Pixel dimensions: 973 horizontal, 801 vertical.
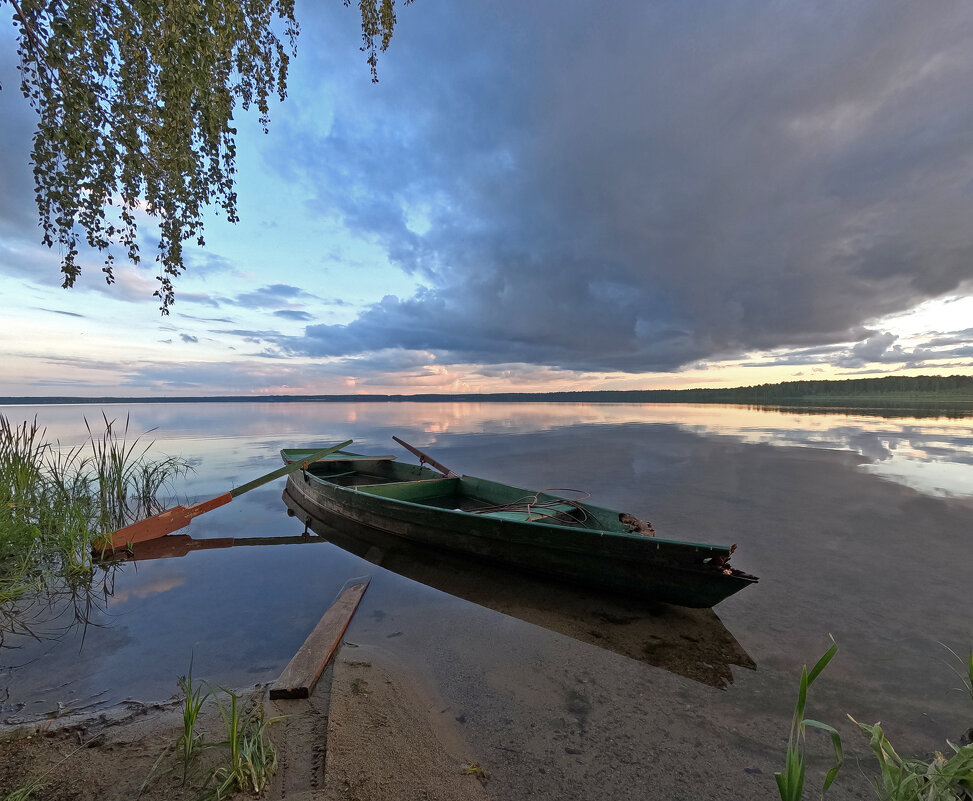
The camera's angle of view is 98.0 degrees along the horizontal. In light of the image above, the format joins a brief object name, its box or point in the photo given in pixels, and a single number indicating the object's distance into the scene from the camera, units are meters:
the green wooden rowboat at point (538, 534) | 4.71
